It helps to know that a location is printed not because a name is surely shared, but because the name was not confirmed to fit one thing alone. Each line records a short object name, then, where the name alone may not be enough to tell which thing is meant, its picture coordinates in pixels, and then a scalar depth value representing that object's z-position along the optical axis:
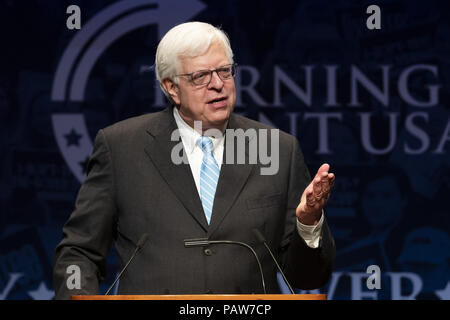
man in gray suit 5.29
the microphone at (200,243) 5.16
